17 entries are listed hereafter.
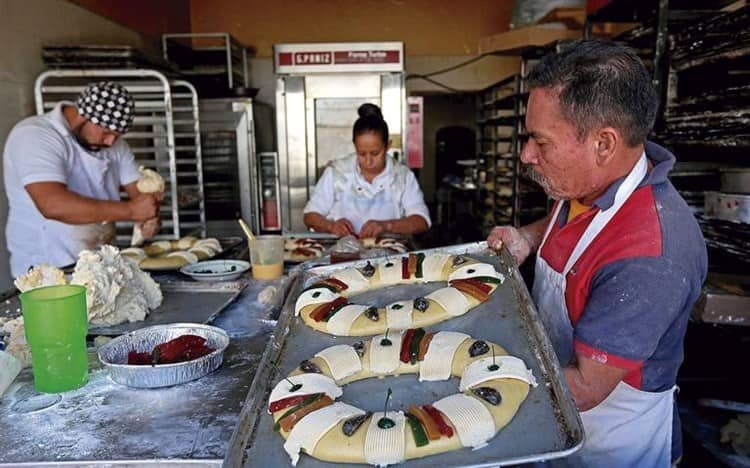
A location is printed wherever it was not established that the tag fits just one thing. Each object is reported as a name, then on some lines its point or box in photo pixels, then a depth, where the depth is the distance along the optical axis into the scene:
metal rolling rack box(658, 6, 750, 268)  2.17
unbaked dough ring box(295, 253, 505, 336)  1.42
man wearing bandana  2.49
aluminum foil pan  1.29
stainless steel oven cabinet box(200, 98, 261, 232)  4.93
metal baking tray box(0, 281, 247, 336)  1.78
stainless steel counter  1.06
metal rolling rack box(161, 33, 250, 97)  5.16
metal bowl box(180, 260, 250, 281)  2.25
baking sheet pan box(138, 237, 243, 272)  2.41
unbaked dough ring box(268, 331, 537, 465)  0.94
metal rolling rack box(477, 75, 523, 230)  4.78
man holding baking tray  1.19
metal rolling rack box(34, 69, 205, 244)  3.25
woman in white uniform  3.28
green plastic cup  1.27
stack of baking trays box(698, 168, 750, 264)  2.23
